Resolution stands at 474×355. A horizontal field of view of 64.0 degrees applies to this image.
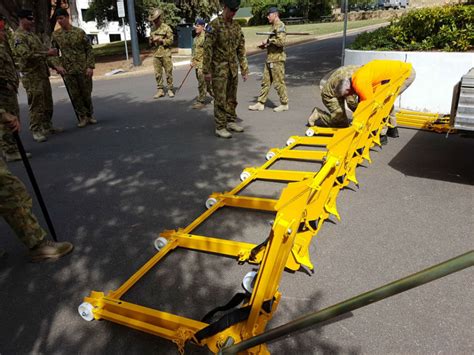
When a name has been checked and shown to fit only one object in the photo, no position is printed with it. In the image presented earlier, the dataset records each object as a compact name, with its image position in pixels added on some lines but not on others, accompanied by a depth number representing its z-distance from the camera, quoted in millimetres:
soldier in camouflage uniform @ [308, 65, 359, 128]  5850
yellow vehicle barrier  1948
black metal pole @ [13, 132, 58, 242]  3400
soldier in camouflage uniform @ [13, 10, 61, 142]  6465
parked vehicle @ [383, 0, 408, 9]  44500
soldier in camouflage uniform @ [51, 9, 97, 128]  7336
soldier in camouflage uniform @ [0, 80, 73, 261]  3030
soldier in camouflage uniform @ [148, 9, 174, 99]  9398
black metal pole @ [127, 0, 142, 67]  15167
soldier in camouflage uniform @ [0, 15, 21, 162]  5137
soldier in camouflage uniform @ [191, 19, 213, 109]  9094
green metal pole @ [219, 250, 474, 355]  1019
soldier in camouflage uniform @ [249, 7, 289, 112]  7641
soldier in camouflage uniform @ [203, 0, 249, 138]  6188
